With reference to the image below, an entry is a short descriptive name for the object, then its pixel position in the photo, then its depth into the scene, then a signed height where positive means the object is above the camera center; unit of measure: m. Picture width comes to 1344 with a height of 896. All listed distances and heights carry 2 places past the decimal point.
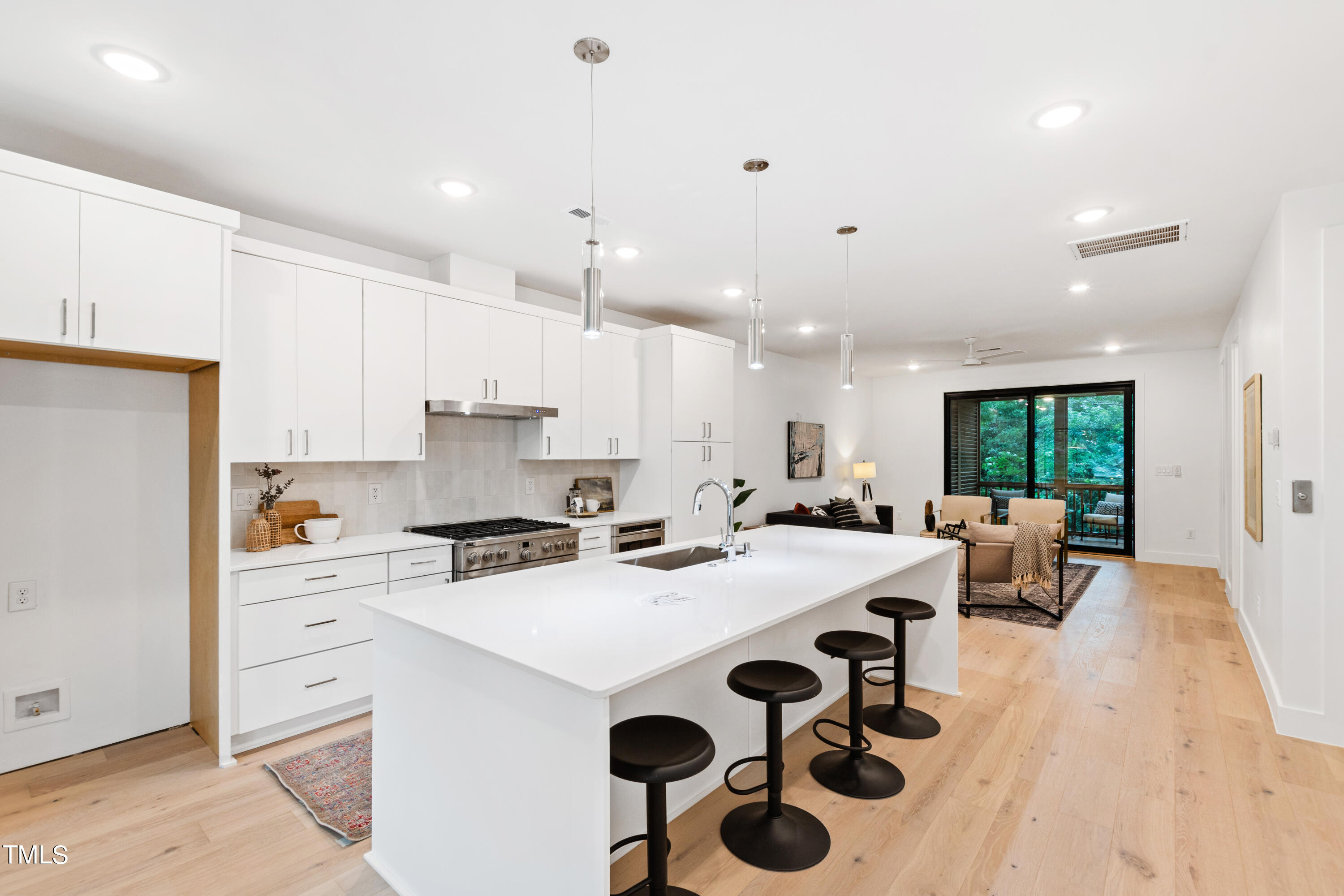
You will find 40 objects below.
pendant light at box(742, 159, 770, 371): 2.61 +0.52
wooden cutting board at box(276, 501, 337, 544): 3.29 -0.32
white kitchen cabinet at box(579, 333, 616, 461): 4.50 +0.40
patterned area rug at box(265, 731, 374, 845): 2.25 -1.31
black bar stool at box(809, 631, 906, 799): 2.46 -1.29
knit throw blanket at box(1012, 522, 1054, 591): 5.00 -0.82
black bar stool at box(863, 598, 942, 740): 2.93 -1.29
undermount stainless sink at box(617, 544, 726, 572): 2.76 -0.48
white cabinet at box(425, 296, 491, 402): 3.61 +0.61
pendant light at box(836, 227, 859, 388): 3.13 +0.47
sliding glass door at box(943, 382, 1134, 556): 7.87 +0.00
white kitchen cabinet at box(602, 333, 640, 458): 4.73 +0.44
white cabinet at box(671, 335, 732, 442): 4.91 +0.50
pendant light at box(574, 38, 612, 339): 1.89 +0.53
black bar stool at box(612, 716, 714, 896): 1.51 -0.75
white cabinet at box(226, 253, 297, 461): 2.86 +0.44
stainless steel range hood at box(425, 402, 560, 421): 3.54 +0.26
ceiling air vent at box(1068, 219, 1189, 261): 3.37 +1.18
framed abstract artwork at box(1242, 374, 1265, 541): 3.60 -0.06
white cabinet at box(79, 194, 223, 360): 2.34 +0.68
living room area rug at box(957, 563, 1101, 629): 5.05 -1.32
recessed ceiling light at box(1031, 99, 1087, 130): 2.15 +1.18
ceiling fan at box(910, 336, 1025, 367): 6.74 +1.11
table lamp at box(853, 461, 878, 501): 8.86 -0.25
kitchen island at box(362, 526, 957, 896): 1.43 -0.67
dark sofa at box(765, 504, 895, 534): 6.93 -0.75
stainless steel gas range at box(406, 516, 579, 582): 3.43 -0.53
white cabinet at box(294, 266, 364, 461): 3.08 +0.43
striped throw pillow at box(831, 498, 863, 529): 7.46 -0.75
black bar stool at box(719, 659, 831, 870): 2.02 -1.29
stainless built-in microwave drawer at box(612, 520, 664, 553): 4.46 -0.61
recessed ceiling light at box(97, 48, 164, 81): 1.90 +1.20
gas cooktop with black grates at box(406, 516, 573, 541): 3.59 -0.46
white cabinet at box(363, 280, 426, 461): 3.35 +0.44
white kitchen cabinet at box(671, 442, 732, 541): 4.87 -0.23
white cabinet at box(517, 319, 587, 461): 4.23 +0.36
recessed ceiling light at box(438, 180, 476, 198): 2.78 +1.19
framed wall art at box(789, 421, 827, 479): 7.71 +0.02
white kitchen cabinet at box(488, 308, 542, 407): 3.93 +0.61
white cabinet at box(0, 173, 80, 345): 2.17 +0.68
